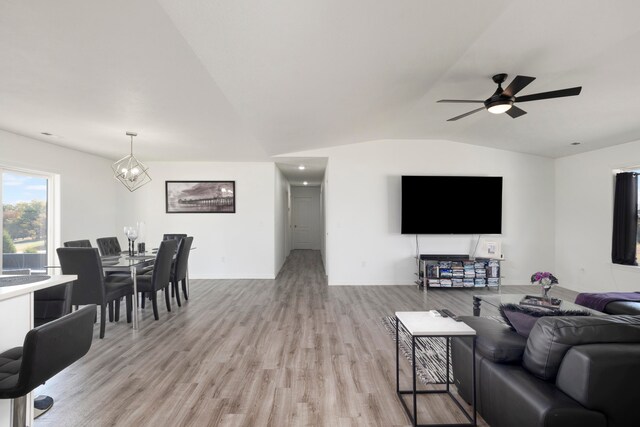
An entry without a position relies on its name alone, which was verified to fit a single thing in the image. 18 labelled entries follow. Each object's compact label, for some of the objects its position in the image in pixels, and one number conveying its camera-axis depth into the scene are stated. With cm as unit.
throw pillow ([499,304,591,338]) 185
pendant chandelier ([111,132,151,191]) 618
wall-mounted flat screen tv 556
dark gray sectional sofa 132
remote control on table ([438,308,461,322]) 208
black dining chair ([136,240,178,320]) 378
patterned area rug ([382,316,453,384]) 249
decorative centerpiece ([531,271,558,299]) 297
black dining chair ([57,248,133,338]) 321
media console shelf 530
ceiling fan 249
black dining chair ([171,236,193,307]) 433
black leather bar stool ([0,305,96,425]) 124
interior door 1188
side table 177
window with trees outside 421
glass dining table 355
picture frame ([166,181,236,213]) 641
